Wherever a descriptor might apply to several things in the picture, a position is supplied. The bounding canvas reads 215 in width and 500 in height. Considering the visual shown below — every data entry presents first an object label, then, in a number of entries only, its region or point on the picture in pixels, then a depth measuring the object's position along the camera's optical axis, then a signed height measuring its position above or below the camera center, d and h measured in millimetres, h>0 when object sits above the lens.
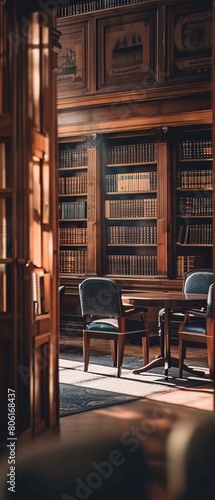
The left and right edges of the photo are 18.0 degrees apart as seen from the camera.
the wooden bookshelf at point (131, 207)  7676 +461
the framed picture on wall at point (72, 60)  7824 +2169
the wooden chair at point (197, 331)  5578 -702
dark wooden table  5514 -462
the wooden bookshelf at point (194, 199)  7414 +528
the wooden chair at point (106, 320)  5730 -628
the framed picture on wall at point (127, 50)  7359 +2178
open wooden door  3547 +210
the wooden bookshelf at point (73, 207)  8148 +488
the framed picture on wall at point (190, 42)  7062 +2155
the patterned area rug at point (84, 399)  4707 -1112
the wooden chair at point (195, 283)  6449 -351
